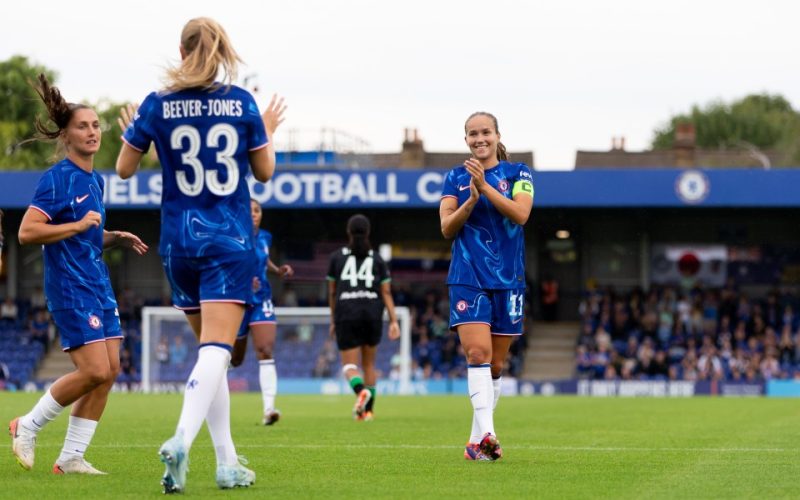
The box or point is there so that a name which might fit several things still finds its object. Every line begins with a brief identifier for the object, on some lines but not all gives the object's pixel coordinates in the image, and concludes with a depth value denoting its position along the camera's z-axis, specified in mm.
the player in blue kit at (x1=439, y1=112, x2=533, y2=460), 9352
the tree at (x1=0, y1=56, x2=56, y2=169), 62094
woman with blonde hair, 6711
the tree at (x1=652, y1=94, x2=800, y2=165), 90625
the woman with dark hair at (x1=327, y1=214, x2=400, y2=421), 15781
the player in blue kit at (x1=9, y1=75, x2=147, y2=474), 7961
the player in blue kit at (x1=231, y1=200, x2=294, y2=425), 15164
